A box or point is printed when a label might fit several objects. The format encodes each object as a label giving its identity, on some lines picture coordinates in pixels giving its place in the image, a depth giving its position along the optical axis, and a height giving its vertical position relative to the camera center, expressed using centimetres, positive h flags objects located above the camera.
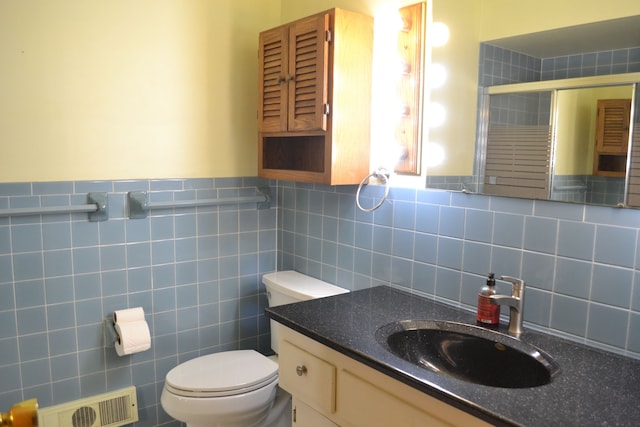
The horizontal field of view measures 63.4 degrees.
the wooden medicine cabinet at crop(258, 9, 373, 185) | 195 +29
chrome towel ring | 201 -7
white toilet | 194 -87
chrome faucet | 149 -40
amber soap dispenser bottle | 155 -43
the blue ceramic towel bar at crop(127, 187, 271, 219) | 217 -19
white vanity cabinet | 122 -62
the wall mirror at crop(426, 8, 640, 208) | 132 +18
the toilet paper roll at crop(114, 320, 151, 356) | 208 -72
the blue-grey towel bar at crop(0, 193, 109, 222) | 191 -20
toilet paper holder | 214 -72
